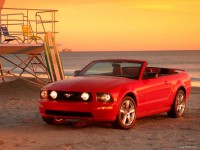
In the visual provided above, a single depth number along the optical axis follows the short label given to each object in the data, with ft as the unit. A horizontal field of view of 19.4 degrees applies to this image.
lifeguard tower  68.90
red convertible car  36.19
